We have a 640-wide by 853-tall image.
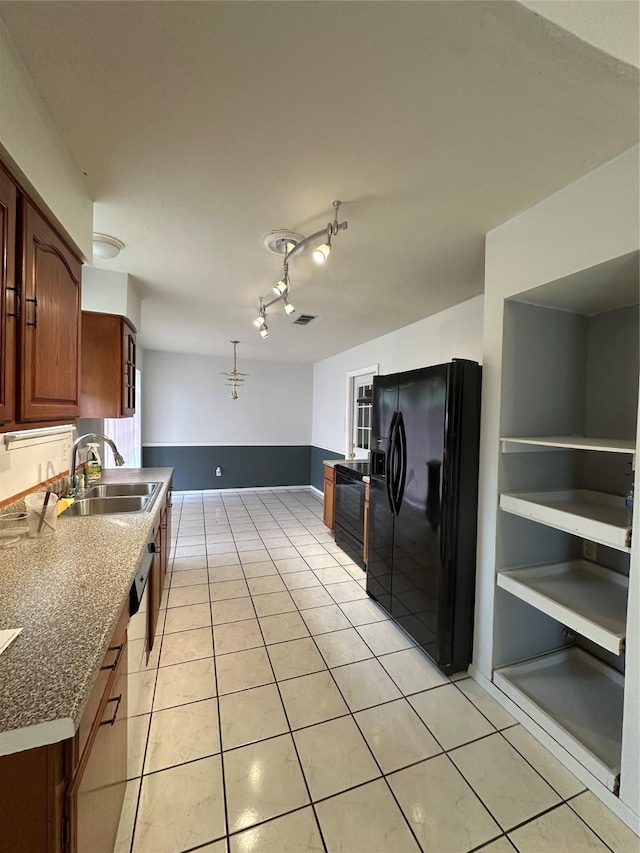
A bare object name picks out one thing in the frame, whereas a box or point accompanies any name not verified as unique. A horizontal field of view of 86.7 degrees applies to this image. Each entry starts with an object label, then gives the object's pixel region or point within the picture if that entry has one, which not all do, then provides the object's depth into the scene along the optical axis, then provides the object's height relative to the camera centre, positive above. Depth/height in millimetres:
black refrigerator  1889 -488
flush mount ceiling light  2010 +1026
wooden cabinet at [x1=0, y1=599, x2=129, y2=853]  699 -842
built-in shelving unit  1678 -375
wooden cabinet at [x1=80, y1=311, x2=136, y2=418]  2471 +361
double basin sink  2201 -595
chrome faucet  2178 -295
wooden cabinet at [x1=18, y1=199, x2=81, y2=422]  1184 +352
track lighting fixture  1646 +975
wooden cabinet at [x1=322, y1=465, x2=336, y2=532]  4157 -952
